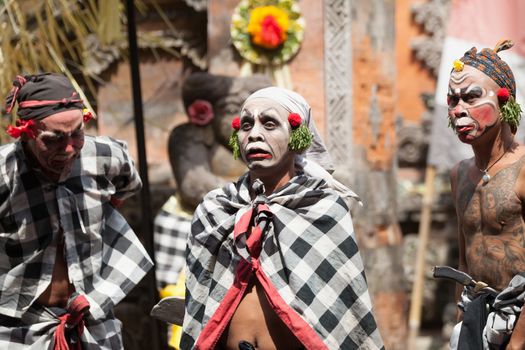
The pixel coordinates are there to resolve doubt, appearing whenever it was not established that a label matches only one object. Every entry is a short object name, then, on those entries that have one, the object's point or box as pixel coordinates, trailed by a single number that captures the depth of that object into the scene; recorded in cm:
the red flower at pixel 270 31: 742
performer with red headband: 472
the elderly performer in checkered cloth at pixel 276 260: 440
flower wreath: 743
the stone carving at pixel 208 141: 689
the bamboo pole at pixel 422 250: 927
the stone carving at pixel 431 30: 1022
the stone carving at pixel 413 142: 1019
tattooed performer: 432
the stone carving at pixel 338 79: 750
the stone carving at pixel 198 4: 836
